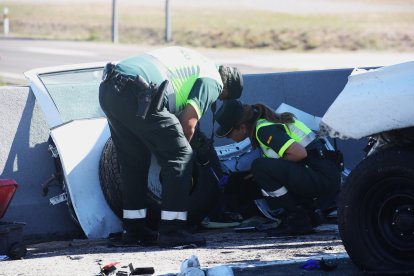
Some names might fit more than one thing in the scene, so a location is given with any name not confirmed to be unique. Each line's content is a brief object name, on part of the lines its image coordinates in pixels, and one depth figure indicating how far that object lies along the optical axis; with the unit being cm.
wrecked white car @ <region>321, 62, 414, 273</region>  1066
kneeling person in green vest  1423
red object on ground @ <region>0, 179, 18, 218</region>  1385
